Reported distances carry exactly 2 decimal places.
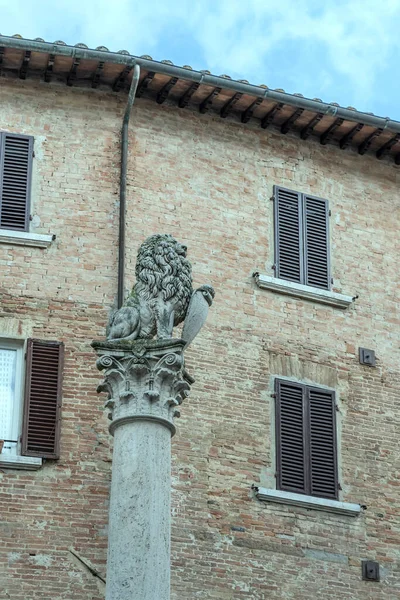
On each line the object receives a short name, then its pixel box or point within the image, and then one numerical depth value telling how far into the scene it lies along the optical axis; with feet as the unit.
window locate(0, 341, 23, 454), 67.10
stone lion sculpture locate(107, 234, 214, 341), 53.72
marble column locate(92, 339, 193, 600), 48.88
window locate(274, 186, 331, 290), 76.07
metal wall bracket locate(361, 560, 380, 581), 70.08
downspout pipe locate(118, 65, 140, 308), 70.64
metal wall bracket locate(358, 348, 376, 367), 75.20
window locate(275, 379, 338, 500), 71.05
